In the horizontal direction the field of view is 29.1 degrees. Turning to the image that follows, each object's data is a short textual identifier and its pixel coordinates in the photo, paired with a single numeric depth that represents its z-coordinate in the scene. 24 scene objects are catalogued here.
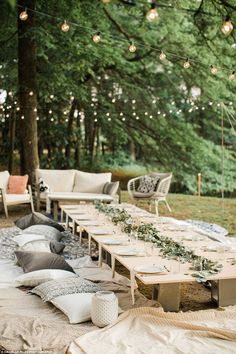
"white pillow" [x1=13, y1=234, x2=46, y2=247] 4.92
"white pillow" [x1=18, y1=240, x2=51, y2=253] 4.50
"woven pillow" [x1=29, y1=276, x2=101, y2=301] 3.31
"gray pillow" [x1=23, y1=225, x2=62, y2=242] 5.27
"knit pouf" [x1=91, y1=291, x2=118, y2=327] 2.93
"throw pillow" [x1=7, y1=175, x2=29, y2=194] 8.20
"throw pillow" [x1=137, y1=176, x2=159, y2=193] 8.59
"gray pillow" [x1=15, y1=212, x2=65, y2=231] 5.95
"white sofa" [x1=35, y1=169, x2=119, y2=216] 8.09
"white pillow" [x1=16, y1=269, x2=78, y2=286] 3.67
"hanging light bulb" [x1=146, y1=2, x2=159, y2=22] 4.01
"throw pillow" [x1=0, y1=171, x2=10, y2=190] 8.15
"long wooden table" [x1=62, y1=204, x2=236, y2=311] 3.22
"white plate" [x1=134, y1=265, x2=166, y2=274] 3.24
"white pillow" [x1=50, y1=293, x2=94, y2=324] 3.06
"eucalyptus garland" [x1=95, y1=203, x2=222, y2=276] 3.39
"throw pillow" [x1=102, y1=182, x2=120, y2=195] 8.05
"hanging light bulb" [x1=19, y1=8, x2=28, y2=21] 5.79
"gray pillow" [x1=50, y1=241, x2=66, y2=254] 4.87
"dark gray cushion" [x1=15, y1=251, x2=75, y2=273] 3.95
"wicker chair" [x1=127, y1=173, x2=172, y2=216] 8.35
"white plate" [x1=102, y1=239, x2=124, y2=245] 4.07
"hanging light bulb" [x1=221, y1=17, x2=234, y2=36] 4.71
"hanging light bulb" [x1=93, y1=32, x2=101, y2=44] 5.99
